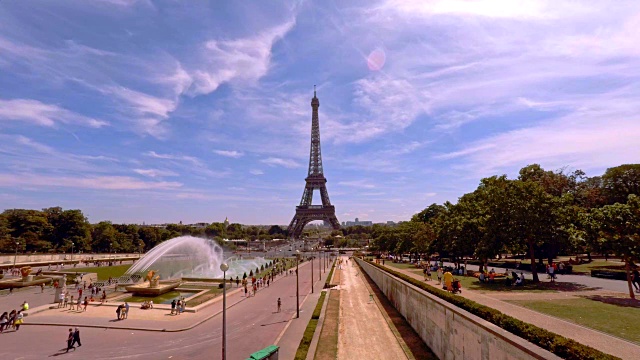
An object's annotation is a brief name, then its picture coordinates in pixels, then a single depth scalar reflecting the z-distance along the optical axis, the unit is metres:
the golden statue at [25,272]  43.62
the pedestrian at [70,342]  20.08
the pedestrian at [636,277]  23.82
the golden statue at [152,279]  39.16
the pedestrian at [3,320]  24.31
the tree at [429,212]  104.25
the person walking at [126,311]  28.12
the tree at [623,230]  21.16
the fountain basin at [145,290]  37.97
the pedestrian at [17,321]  24.72
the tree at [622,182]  58.59
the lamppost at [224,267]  14.74
